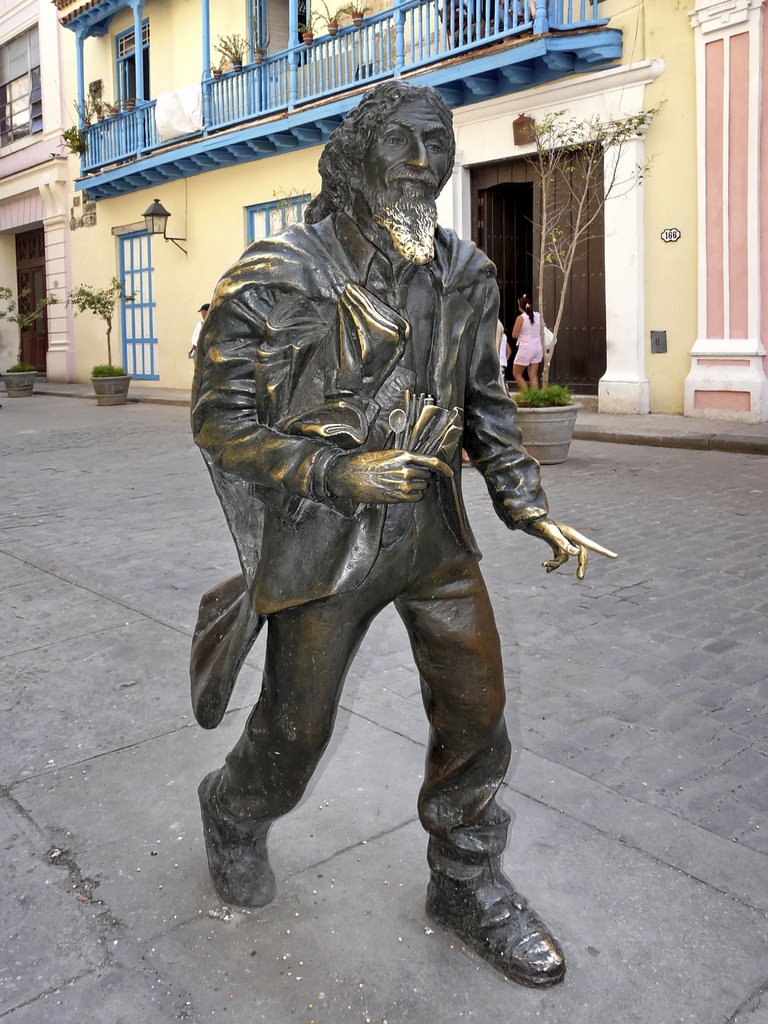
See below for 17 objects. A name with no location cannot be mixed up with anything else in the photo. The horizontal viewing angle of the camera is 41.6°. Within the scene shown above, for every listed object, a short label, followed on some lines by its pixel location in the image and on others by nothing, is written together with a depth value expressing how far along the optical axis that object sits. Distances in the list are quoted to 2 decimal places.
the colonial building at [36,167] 24.27
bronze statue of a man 1.90
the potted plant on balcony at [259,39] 18.17
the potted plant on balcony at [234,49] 18.52
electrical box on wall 12.71
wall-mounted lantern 19.64
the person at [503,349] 12.81
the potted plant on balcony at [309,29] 16.94
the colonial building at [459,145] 12.41
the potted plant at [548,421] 9.48
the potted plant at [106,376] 18.28
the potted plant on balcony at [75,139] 22.88
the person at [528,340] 13.37
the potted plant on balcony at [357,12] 15.81
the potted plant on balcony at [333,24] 16.25
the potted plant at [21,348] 21.58
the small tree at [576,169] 11.68
